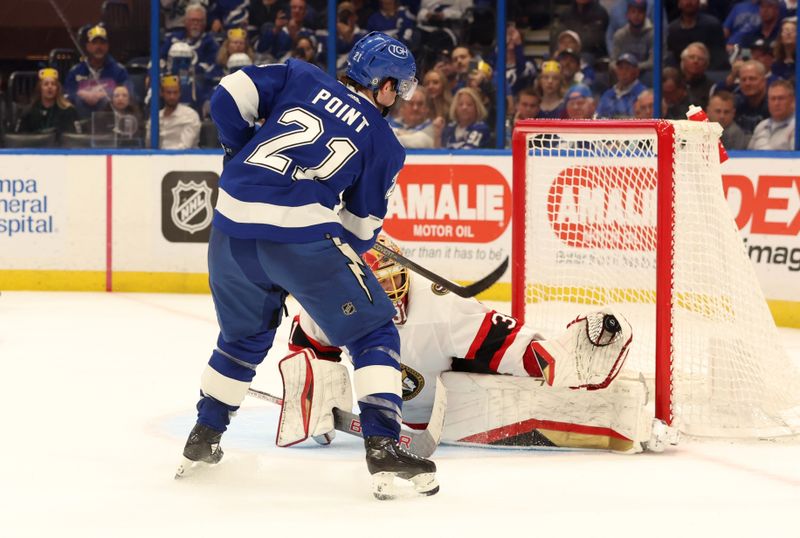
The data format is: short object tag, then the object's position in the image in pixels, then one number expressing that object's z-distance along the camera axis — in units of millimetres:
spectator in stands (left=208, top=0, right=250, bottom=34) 15617
